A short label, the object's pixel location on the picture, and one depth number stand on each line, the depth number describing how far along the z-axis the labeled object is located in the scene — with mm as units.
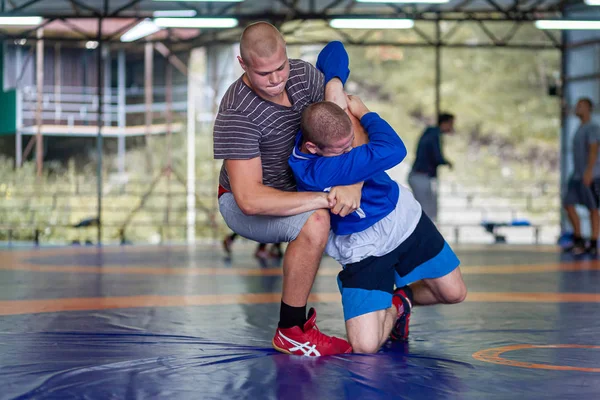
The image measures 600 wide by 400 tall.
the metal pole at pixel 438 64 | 11117
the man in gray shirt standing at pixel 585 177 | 7367
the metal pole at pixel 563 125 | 12008
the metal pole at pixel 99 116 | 10703
